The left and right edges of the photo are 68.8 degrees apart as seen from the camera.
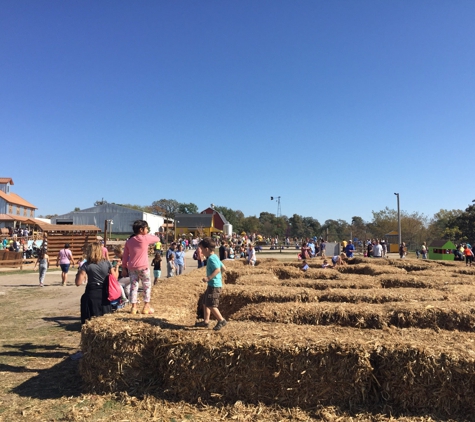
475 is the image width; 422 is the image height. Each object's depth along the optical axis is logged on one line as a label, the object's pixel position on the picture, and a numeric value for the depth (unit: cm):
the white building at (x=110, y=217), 6412
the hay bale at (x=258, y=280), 1063
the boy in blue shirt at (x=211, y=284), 557
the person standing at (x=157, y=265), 1390
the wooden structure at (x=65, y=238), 2653
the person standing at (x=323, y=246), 3060
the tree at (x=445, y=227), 6074
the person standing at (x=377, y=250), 2720
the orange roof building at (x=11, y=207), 5438
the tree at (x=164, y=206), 11451
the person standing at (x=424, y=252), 3338
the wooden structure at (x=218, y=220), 9725
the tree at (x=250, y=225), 10756
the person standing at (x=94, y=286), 674
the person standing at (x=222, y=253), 2058
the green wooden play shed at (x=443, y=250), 3244
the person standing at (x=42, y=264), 1557
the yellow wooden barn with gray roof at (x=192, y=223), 7336
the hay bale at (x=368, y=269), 1355
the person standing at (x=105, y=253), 734
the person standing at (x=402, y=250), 3023
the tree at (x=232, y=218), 11152
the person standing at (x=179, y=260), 1864
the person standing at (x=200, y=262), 1948
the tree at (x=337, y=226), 8894
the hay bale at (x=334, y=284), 994
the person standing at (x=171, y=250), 1877
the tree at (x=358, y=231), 6636
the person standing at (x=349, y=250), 2321
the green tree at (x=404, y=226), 5946
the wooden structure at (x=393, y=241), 4288
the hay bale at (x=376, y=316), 646
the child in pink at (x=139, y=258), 639
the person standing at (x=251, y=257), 1842
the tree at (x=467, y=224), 5538
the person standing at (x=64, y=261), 1611
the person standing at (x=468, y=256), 2269
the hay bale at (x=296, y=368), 419
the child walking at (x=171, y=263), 1862
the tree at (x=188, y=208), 13420
